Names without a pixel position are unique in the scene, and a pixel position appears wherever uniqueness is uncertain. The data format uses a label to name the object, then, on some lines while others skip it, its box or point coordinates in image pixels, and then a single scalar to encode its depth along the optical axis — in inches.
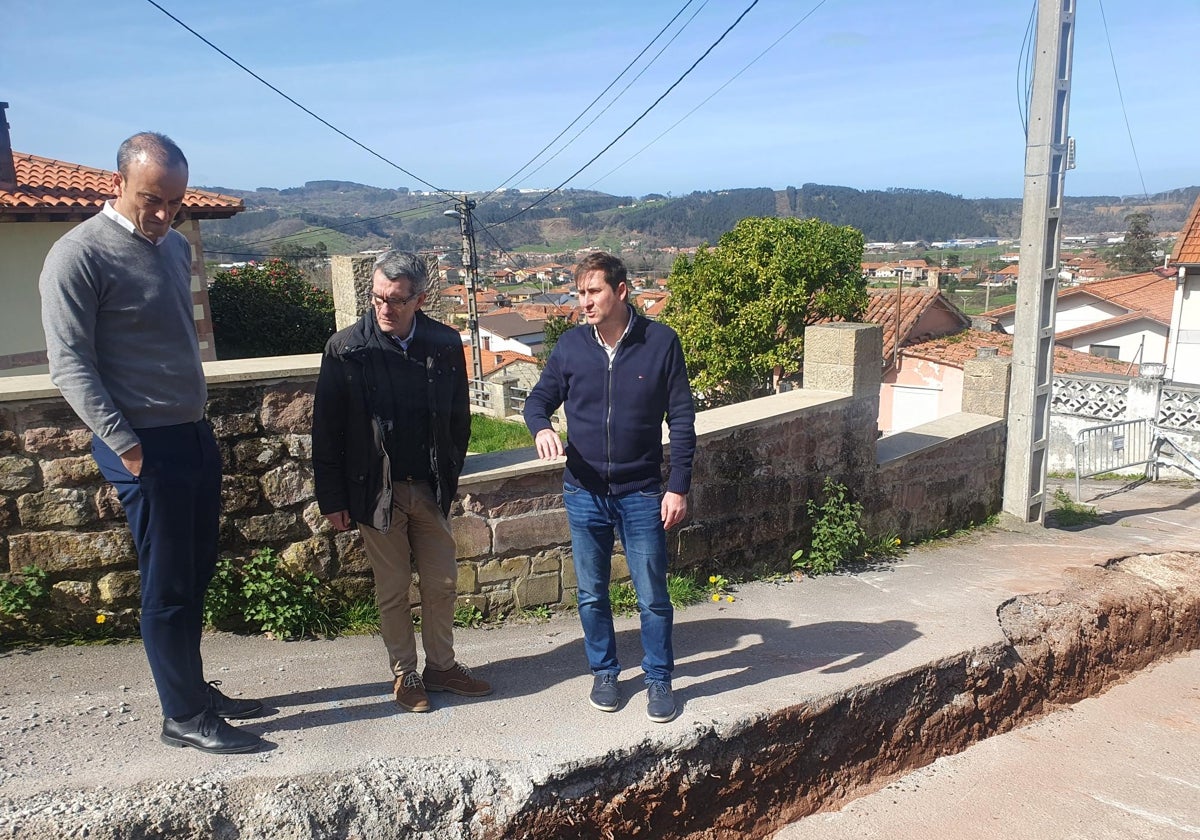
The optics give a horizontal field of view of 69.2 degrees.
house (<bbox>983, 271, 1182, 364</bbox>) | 1041.5
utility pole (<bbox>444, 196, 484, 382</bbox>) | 944.3
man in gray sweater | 94.0
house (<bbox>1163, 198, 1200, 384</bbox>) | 709.9
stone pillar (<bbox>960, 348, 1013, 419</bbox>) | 283.4
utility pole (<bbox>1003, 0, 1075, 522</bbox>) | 261.9
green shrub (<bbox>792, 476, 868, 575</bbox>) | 204.4
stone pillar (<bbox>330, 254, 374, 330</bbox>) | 144.4
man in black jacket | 116.4
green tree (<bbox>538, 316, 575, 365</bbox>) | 1292.1
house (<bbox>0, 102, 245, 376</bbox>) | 424.5
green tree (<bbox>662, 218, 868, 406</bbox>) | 701.9
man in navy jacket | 120.1
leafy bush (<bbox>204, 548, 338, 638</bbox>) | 139.9
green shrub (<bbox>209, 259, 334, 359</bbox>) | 629.0
